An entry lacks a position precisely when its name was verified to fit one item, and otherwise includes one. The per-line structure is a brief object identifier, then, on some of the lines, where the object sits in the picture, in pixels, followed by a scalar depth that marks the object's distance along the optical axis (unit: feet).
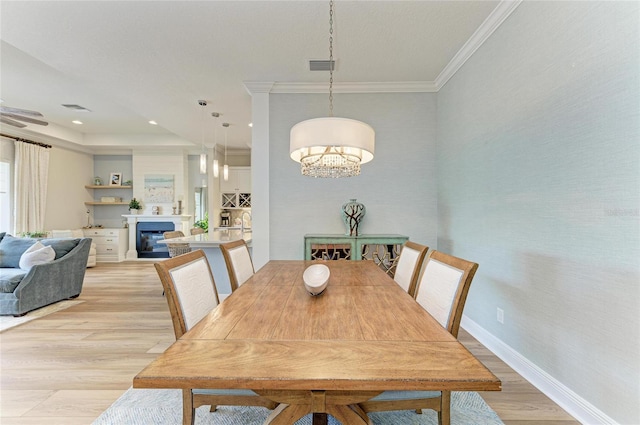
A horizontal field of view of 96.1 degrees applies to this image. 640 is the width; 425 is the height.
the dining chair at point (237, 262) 6.46
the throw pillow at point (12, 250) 12.10
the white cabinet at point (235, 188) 23.11
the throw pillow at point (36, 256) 11.25
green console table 10.71
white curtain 17.33
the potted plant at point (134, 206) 22.24
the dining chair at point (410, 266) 6.11
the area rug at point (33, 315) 9.66
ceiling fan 10.30
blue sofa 10.42
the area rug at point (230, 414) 5.26
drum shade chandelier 5.09
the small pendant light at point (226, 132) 16.57
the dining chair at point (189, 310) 3.91
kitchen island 11.62
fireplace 22.39
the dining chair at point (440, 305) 3.81
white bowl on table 4.79
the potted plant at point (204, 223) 22.88
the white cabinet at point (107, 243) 21.68
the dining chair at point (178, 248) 12.10
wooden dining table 2.46
